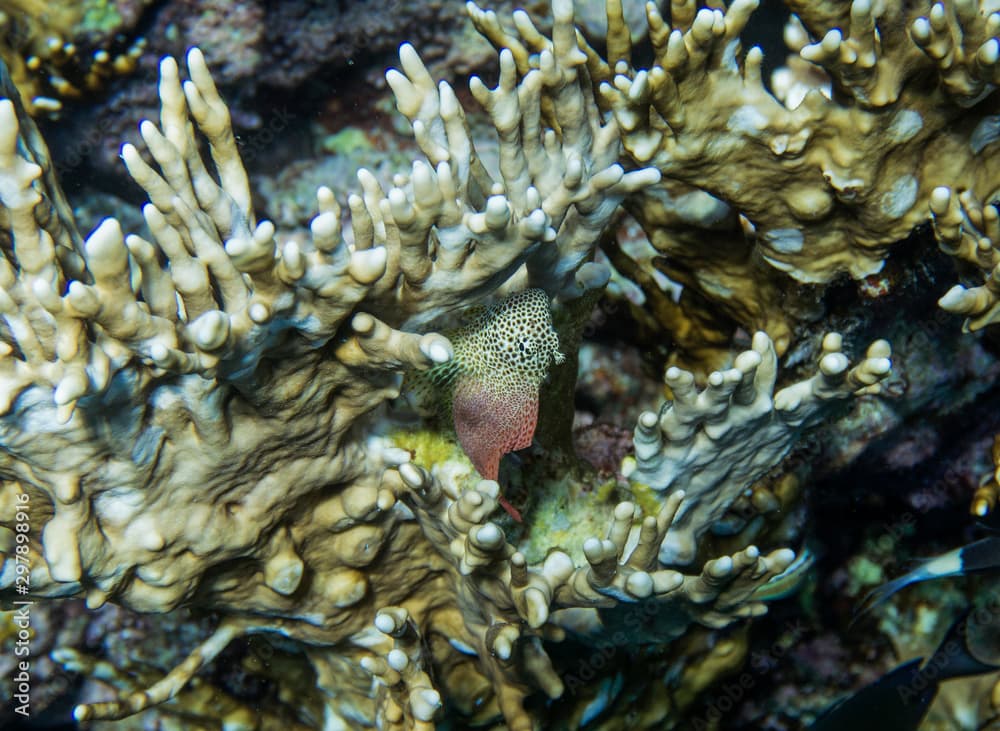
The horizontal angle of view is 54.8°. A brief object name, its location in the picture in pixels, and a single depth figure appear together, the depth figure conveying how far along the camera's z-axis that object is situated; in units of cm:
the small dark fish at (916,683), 29
